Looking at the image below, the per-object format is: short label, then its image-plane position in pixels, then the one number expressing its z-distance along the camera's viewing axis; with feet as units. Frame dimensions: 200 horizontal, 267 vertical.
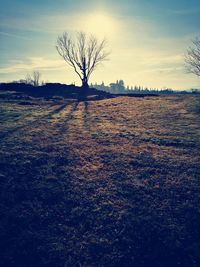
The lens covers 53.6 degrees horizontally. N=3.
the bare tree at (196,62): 95.91
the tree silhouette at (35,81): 257.39
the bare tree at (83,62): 111.15
